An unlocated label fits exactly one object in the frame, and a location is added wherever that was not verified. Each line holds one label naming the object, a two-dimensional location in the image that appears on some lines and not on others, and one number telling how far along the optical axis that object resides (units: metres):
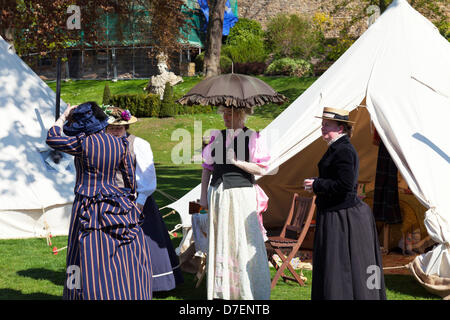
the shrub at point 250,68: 27.89
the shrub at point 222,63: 28.49
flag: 33.38
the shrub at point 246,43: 29.67
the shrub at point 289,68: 27.44
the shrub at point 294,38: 29.06
